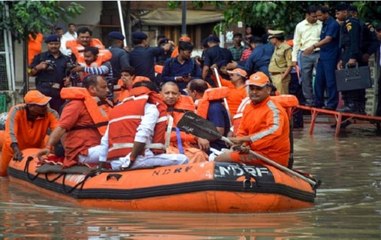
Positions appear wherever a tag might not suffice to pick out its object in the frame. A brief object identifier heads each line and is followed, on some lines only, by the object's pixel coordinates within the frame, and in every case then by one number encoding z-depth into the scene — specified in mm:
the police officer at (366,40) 19859
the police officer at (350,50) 19328
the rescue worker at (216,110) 14062
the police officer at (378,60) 19734
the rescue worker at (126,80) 16844
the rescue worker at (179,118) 13586
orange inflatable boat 11547
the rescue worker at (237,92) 15547
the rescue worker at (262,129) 12031
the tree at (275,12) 22117
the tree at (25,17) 22641
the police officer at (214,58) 20125
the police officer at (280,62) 21109
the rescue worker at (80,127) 13344
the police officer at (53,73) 17859
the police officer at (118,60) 18625
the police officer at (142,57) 19078
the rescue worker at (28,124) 14961
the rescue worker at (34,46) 23516
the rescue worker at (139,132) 12469
